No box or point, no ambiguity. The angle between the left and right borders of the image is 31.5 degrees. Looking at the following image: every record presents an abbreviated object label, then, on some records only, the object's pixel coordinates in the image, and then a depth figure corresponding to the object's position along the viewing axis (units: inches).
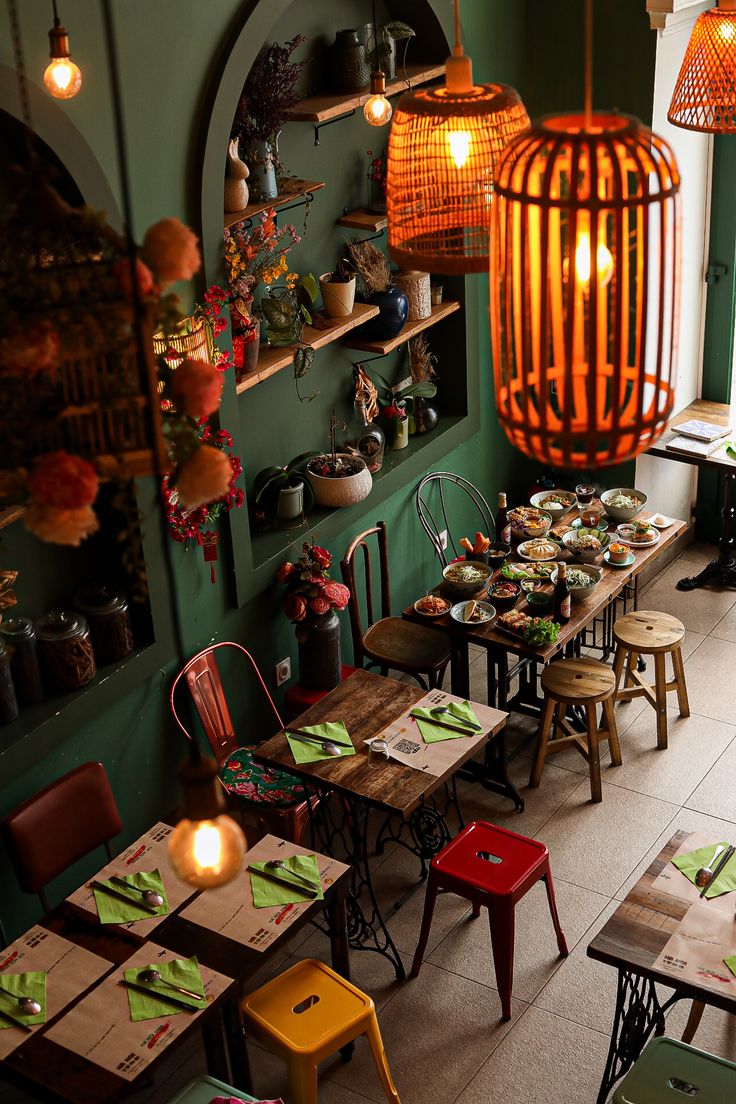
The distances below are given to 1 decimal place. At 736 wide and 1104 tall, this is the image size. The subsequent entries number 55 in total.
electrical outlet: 251.6
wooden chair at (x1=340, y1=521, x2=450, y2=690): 248.5
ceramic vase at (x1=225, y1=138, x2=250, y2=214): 214.7
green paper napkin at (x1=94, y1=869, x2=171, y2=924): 173.8
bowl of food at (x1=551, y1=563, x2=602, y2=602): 245.0
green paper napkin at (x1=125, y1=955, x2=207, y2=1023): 157.6
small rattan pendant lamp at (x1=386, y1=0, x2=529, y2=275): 120.3
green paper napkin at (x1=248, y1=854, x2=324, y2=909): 173.9
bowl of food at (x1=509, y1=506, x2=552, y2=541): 270.1
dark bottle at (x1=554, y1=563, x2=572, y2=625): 239.0
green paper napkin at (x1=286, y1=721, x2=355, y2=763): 204.1
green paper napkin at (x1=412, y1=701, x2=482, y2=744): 207.6
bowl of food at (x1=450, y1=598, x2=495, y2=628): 239.0
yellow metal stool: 169.0
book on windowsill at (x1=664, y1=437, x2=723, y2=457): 294.6
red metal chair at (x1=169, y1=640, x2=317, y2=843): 216.8
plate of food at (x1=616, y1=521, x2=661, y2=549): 263.4
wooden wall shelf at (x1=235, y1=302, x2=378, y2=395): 225.3
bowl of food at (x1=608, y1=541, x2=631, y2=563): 255.0
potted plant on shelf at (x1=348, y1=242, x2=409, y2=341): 257.4
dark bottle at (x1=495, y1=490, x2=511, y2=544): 266.4
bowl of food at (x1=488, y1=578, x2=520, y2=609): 245.3
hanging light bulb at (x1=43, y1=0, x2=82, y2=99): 158.9
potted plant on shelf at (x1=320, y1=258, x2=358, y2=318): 245.8
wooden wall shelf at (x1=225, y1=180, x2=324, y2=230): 215.6
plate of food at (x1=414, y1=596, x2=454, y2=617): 242.8
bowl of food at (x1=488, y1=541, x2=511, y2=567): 260.4
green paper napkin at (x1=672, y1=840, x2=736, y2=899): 172.2
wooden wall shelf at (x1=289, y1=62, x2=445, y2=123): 225.9
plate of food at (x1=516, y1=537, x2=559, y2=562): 261.4
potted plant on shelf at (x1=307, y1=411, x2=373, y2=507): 250.2
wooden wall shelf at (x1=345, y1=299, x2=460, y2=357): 257.9
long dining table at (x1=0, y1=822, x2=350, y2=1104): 151.2
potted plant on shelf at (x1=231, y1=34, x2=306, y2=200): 218.2
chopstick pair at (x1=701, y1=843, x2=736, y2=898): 172.3
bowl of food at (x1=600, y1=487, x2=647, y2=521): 273.3
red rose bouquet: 239.1
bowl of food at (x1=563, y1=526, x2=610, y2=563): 257.4
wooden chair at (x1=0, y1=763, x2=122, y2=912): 188.2
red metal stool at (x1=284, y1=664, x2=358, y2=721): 246.8
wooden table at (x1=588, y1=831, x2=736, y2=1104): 159.5
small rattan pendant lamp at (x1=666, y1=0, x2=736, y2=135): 176.2
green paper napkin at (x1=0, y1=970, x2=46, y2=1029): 158.1
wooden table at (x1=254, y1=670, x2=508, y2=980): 196.4
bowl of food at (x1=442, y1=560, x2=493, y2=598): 247.0
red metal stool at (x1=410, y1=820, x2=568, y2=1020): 194.1
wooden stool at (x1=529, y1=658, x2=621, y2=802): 241.6
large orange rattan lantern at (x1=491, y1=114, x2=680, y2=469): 86.1
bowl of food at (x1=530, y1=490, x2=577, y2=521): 279.9
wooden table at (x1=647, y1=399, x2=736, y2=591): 304.8
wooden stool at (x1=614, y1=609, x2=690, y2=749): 255.9
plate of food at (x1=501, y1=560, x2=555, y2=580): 251.9
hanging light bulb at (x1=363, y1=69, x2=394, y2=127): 213.3
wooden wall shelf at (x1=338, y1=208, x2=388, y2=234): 251.9
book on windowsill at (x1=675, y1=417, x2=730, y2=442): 298.7
